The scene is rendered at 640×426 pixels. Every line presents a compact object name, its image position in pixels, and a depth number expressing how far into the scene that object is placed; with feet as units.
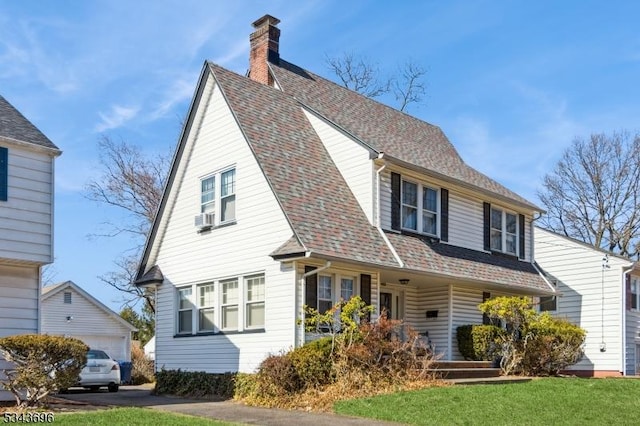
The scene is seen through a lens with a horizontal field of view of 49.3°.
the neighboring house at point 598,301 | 79.71
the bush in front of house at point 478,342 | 64.56
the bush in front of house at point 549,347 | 66.64
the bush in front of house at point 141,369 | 91.56
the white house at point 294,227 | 53.21
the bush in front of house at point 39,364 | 39.14
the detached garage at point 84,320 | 92.22
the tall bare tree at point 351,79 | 121.70
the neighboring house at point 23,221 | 43.50
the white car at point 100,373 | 69.26
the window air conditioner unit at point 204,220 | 60.44
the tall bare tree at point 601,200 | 130.41
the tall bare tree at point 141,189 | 112.37
